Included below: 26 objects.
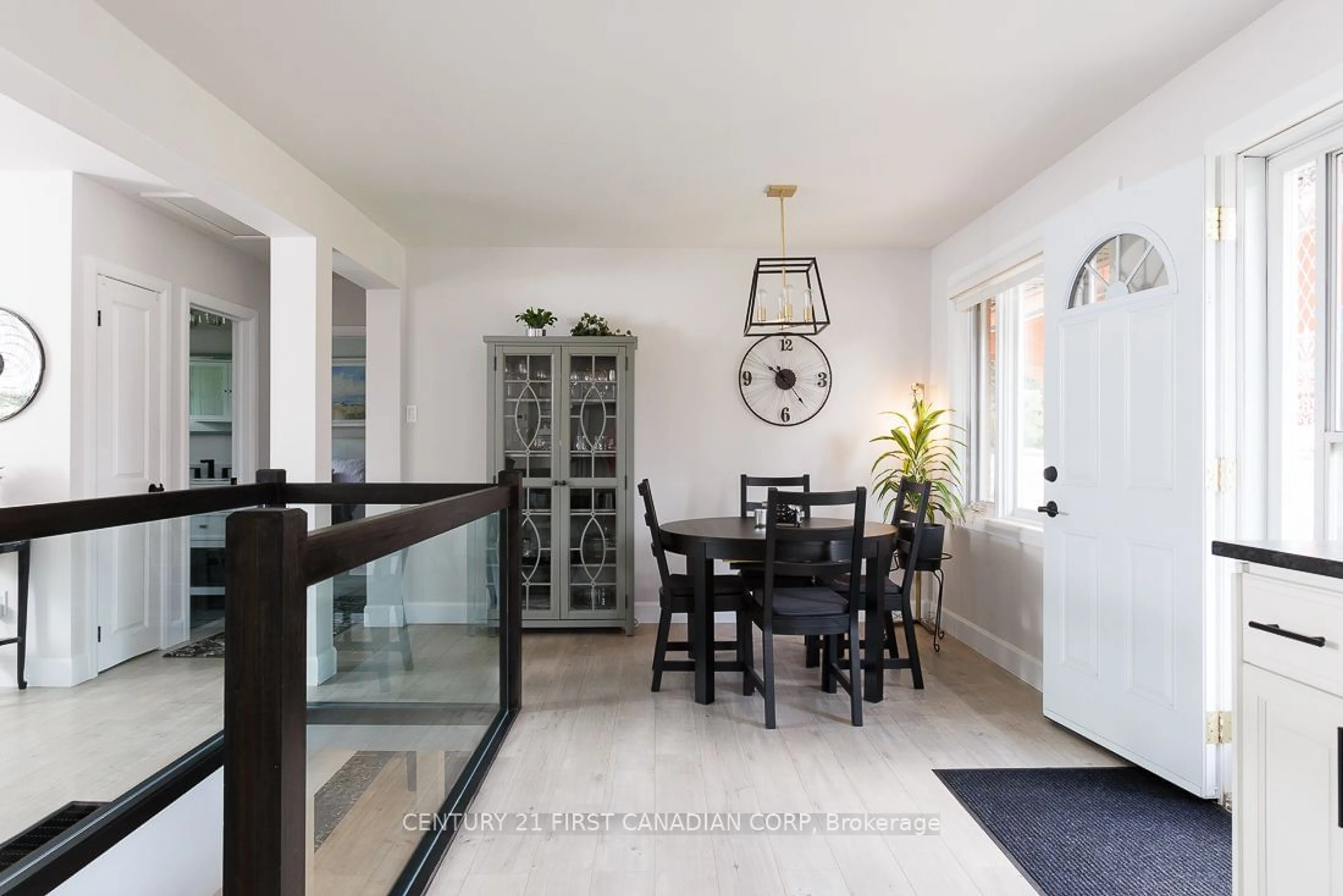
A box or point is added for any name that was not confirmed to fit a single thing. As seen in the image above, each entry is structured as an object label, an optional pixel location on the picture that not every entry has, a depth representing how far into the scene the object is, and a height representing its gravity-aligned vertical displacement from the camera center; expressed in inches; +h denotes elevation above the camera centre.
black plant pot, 156.3 -21.6
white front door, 93.4 -4.1
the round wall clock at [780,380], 194.1 +17.2
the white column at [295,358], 140.9 +16.2
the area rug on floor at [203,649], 91.3 -26.3
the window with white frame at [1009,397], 151.4 +10.9
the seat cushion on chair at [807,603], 120.4 -26.1
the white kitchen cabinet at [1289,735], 50.3 -20.6
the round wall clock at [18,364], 135.4 +14.3
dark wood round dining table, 126.0 -20.8
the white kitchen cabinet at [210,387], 211.6 +16.2
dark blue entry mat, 77.1 -44.7
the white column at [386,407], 188.1 +9.5
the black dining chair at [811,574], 117.9 -21.0
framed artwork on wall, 237.8 +16.7
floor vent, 69.8 -38.4
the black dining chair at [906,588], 135.6 -26.6
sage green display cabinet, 177.9 -4.2
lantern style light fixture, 141.1 +36.0
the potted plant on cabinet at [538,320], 180.5 +30.5
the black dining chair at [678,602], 135.3 -28.6
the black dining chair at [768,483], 168.6 -8.6
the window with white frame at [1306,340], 83.7 +12.8
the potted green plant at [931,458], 174.4 -2.8
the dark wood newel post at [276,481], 122.9 -6.1
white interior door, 146.3 +11.2
